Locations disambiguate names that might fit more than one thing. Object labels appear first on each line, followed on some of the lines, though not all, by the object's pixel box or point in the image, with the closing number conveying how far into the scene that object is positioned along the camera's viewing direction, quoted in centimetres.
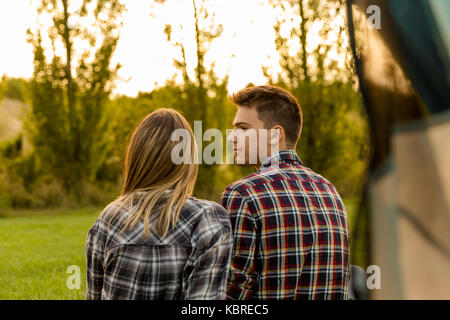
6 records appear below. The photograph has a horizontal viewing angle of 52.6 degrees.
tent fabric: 170
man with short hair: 166
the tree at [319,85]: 1043
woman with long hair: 153
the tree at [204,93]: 1020
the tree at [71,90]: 1077
